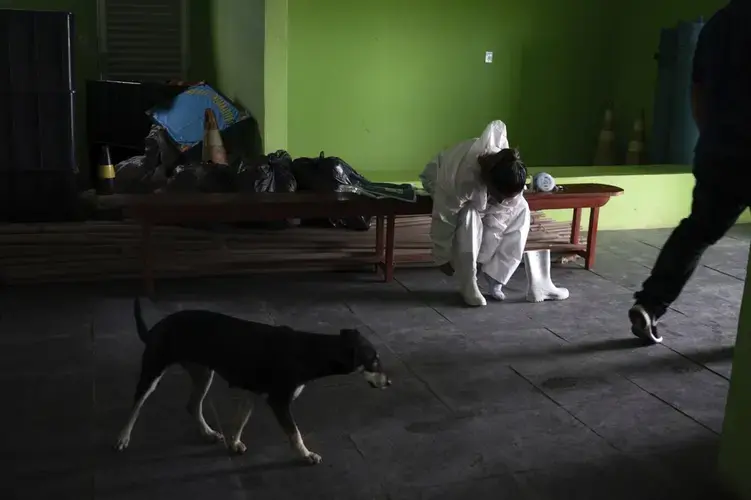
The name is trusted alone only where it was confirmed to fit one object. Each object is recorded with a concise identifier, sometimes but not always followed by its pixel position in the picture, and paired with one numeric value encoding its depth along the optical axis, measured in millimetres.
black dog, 2943
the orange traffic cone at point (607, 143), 8992
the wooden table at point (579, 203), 5777
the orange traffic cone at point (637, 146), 8633
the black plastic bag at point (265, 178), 5586
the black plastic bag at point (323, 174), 5676
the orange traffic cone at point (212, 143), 6664
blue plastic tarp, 6883
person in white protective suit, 5102
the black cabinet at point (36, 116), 5535
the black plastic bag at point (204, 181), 5660
